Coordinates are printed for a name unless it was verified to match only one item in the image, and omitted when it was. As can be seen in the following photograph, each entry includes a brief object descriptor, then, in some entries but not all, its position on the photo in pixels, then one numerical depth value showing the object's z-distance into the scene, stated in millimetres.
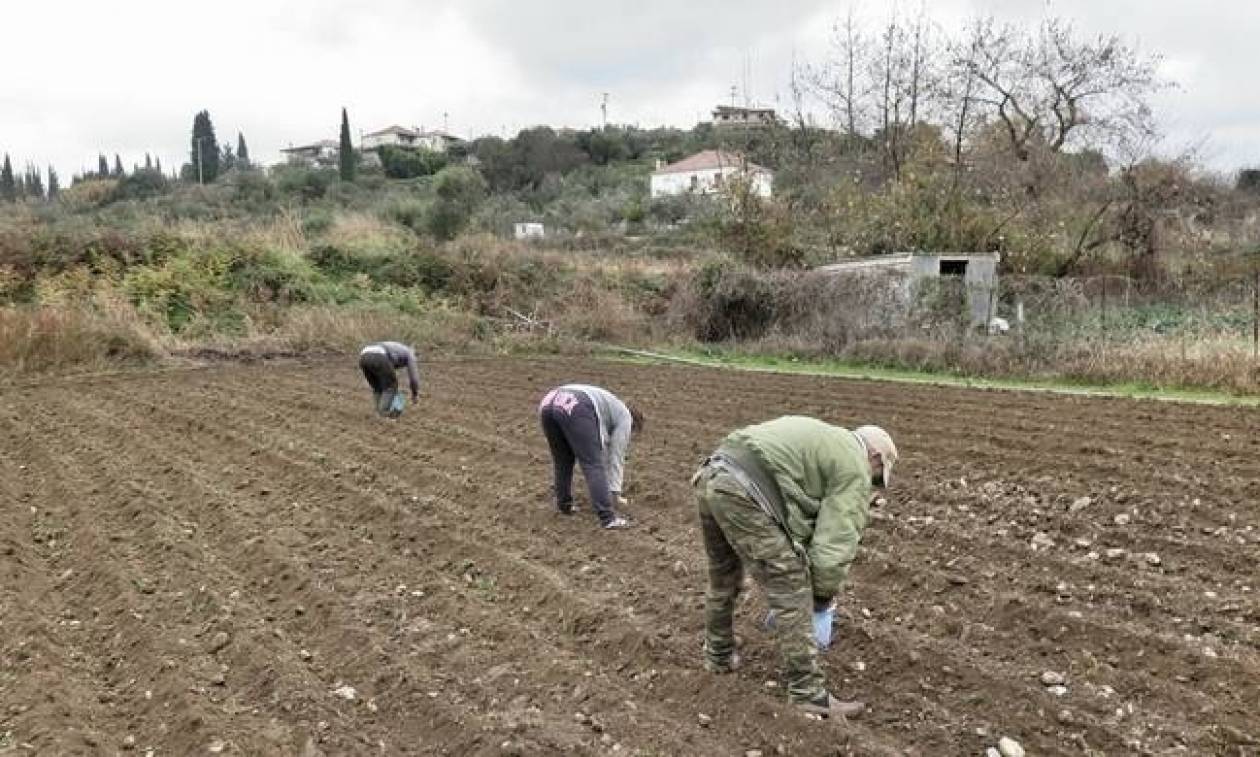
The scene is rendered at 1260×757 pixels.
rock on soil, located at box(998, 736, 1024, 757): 3846
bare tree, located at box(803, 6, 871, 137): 27562
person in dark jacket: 10891
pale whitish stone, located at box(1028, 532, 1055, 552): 6312
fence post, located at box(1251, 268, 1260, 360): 13296
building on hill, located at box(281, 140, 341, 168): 106750
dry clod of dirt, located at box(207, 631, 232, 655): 5012
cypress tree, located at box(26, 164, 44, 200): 83312
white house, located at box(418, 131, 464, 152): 105894
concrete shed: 16922
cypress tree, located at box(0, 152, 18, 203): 77631
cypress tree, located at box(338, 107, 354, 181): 60416
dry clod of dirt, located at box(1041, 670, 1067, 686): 4410
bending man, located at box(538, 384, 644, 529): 6625
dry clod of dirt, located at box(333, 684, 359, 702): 4488
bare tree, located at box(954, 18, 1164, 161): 26531
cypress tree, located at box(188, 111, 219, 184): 77812
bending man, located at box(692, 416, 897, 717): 4004
